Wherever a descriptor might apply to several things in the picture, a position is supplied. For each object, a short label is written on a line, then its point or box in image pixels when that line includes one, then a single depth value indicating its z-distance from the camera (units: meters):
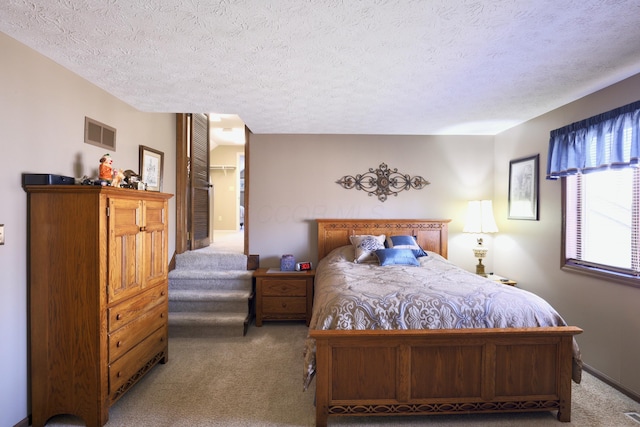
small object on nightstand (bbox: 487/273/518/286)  3.55
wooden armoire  1.95
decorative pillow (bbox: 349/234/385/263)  3.54
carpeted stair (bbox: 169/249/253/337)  3.44
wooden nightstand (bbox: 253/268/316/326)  3.74
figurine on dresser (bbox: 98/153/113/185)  2.22
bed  2.01
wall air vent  2.50
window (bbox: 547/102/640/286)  2.37
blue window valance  2.31
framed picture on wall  3.38
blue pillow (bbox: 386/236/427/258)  3.65
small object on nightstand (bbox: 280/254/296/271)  3.93
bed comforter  2.08
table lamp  3.82
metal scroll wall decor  4.20
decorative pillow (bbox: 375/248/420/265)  3.34
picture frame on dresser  3.28
